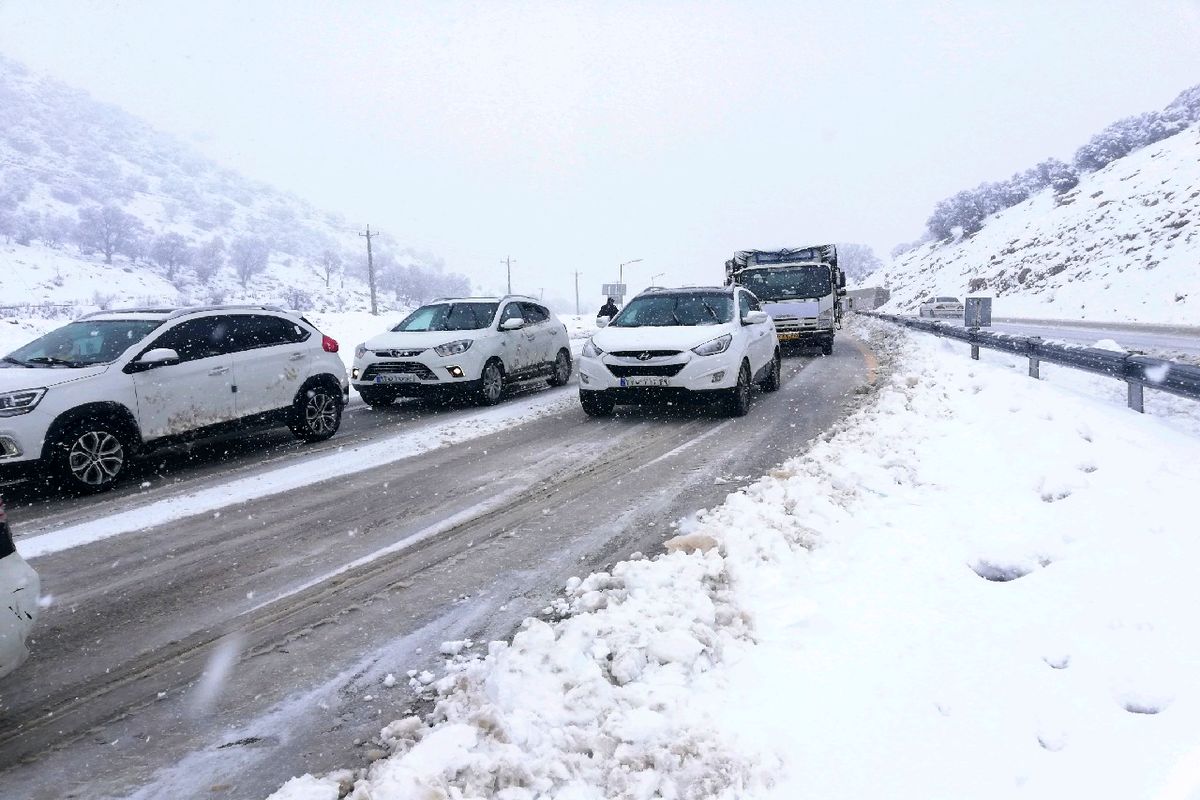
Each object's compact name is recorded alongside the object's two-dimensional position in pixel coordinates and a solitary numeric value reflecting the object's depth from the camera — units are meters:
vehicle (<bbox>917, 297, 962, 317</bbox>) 45.44
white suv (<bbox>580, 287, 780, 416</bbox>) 9.47
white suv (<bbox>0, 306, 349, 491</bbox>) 6.45
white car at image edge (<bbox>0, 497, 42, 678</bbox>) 2.79
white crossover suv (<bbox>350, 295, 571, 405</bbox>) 11.30
